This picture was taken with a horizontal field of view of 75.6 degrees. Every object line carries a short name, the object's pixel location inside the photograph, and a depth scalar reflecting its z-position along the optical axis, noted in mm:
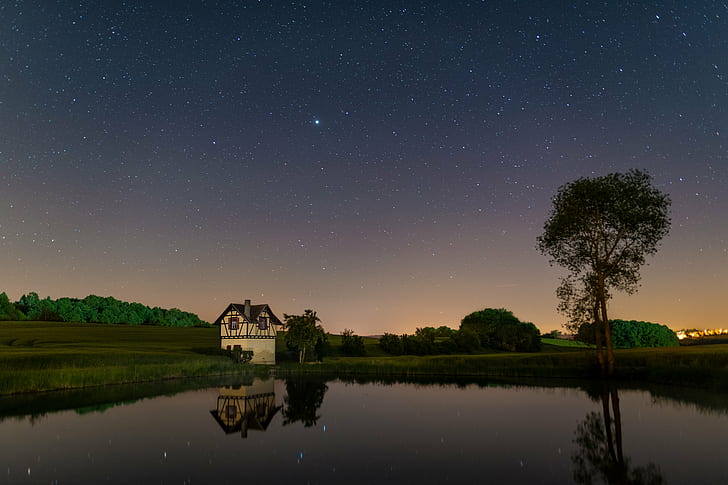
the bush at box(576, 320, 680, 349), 107688
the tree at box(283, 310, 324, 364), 68562
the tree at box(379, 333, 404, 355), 103438
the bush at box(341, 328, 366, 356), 97438
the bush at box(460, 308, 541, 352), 112562
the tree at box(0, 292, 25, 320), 135125
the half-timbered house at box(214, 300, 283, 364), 70188
